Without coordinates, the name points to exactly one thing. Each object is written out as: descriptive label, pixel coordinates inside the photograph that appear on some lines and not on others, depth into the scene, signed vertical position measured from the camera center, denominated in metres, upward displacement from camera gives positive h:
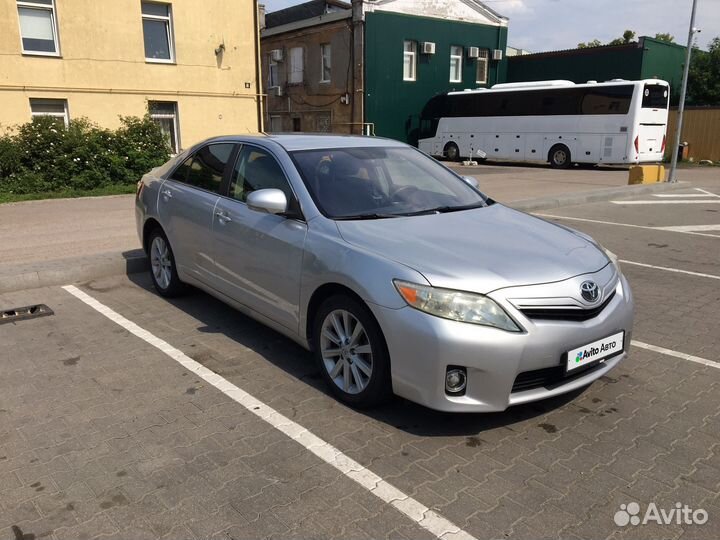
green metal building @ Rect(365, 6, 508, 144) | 28.28 +2.43
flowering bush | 13.67 -0.98
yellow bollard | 17.12 -1.65
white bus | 22.61 -0.32
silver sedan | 3.22 -0.93
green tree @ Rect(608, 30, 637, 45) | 52.75 +6.63
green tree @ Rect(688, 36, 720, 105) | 32.12 +2.00
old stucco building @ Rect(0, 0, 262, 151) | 15.89 +1.39
